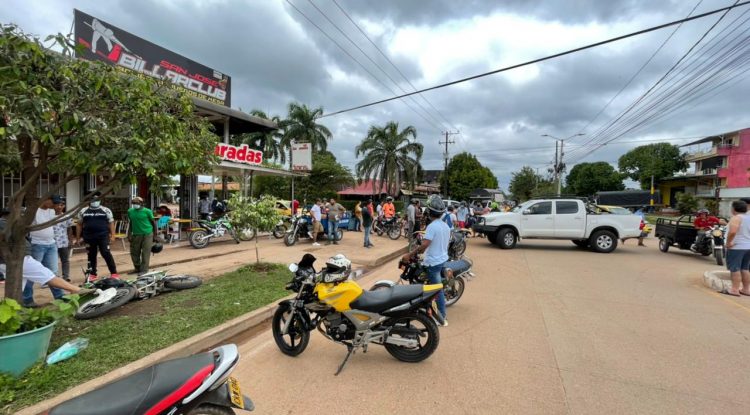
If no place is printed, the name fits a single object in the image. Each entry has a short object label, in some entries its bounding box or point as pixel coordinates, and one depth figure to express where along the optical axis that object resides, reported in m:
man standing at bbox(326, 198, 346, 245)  12.66
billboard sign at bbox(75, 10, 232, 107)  10.91
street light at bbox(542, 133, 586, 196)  35.62
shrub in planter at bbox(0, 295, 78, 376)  3.04
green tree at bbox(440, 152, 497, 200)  53.88
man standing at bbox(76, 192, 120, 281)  6.66
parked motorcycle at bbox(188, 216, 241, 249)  11.30
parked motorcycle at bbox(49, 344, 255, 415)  1.85
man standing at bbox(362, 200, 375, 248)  12.38
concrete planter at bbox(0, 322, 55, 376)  3.02
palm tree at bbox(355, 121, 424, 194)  35.28
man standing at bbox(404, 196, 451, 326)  4.88
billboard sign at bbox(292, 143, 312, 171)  16.73
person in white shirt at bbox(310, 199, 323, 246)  12.43
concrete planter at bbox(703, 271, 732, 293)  7.01
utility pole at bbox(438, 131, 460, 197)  41.15
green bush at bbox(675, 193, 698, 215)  34.67
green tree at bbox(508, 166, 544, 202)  67.64
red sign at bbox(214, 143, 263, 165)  12.50
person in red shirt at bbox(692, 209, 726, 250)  11.45
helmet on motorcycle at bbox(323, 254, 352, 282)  3.79
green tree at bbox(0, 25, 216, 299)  2.93
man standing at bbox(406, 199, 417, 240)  12.85
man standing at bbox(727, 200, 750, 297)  6.51
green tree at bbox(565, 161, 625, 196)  71.04
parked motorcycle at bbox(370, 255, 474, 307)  5.62
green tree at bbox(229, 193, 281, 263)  7.53
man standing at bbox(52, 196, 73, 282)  6.34
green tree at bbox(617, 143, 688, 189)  60.56
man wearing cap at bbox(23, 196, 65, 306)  5.53
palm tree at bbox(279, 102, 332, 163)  33.03
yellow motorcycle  3.69
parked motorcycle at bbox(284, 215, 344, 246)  12.42
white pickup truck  12.33
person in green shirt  7.27
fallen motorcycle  4.76
